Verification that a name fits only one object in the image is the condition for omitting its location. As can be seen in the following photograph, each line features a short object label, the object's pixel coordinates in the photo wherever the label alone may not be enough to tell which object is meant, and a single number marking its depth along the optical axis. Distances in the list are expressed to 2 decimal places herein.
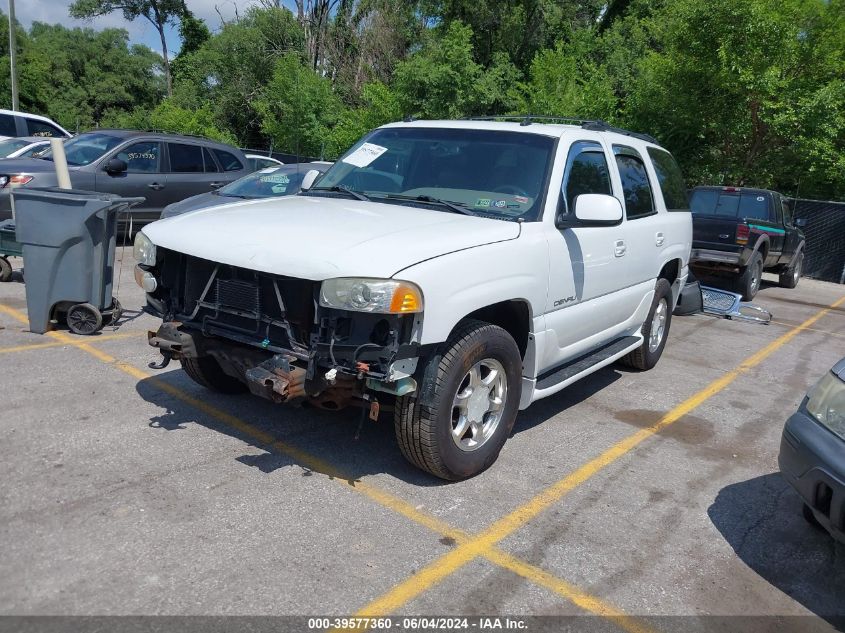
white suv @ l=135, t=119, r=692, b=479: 3.56
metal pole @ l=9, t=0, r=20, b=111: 30.03
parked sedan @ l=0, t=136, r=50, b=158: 13.34
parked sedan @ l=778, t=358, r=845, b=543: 3.15
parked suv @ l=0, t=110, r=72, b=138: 17.58
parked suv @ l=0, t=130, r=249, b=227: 10.57
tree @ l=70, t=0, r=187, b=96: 45.19
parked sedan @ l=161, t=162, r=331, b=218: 9.88
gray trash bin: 6.31
